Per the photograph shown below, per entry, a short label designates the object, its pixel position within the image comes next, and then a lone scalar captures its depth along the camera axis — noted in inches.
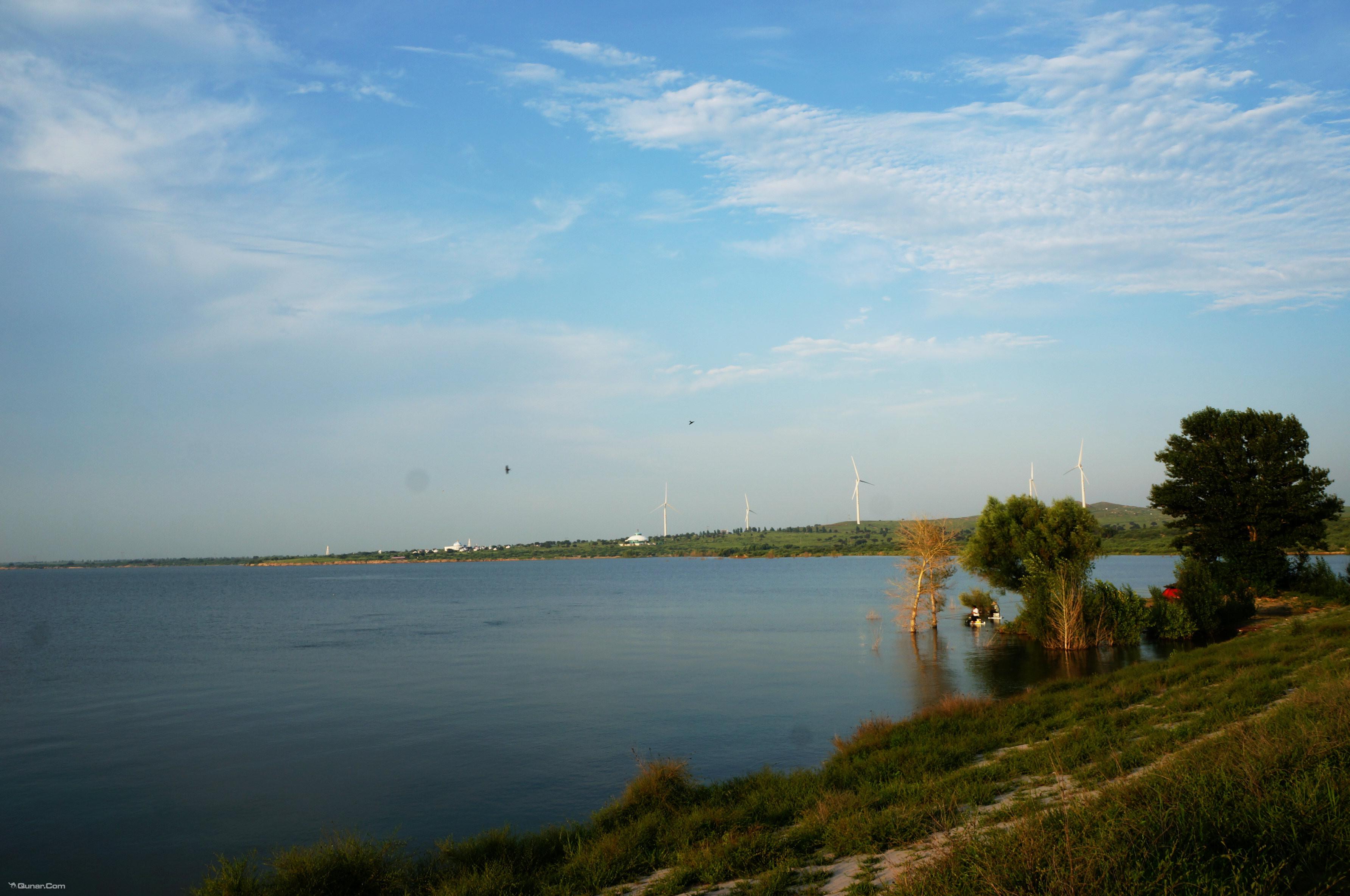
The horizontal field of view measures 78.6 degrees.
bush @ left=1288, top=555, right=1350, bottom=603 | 1668.3
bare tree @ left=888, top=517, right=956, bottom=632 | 1781.5
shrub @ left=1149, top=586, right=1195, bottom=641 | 1537.9
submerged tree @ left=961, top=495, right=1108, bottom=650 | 1524.4
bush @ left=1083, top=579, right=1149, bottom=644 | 1530.5
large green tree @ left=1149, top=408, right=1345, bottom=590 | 1631.4
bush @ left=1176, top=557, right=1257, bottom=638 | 1571.1
